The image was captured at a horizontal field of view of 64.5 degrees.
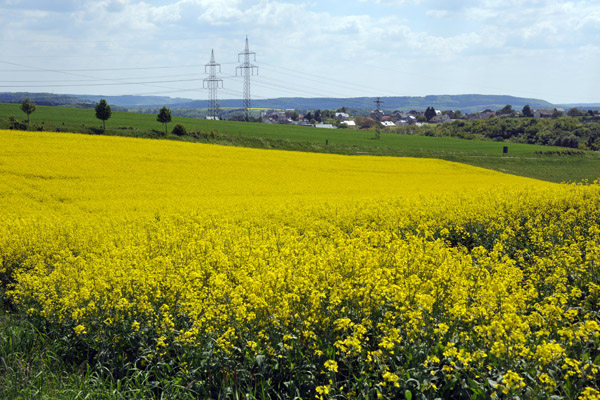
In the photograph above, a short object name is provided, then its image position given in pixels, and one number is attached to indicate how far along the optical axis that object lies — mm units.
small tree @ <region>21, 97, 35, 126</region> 44344
